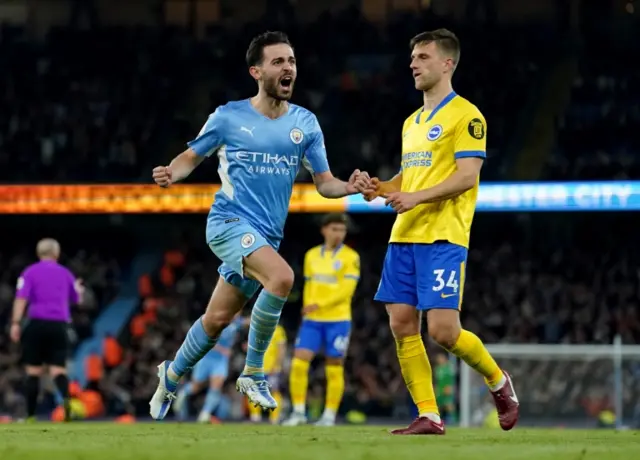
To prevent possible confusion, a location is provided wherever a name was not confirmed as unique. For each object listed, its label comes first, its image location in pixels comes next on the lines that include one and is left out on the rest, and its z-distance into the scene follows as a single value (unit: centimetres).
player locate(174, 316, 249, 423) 1422
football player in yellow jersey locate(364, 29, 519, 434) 707
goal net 1567
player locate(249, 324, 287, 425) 1554
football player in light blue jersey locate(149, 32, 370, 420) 738
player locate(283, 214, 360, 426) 1228
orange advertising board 2059
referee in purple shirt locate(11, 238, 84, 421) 1241
